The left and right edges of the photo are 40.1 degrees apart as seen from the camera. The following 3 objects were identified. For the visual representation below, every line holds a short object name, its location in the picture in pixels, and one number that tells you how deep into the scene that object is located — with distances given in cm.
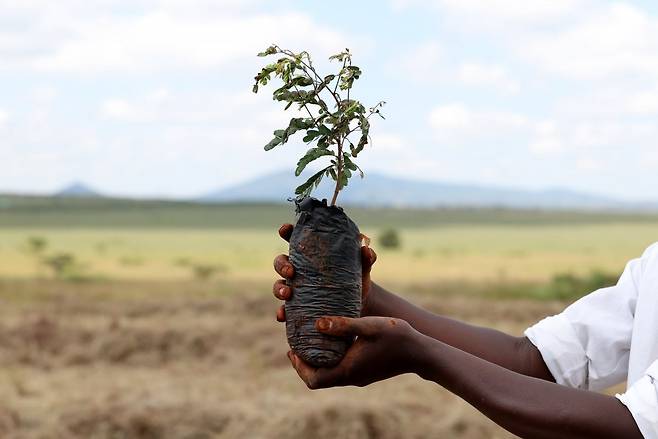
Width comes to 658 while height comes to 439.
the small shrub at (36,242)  2402
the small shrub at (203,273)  2010
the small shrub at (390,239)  2944
